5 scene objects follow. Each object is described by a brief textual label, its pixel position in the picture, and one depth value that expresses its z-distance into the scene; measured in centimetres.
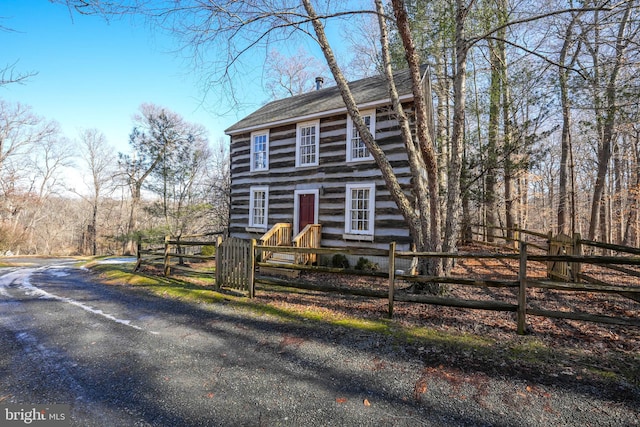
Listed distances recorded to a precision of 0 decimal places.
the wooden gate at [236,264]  699
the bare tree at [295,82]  2660
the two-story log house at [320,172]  1034
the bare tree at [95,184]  3011
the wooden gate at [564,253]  690
